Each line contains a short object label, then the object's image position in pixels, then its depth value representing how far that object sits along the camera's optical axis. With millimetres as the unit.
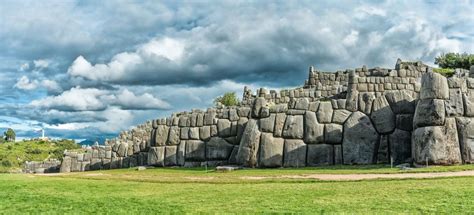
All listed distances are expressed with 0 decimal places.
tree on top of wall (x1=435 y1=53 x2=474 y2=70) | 55894
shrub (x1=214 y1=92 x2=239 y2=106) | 56884
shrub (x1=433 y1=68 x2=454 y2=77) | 35881
